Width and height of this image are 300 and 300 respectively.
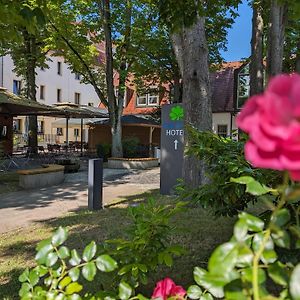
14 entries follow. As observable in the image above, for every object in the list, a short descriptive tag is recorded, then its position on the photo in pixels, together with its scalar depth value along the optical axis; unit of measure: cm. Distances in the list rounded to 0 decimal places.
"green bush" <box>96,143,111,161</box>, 1979
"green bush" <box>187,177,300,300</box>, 70
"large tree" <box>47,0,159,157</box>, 1678
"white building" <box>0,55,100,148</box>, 3236
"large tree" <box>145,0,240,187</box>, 668
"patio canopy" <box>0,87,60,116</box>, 1119
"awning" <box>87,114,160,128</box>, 2229
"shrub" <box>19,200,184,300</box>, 107
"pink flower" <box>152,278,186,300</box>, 113
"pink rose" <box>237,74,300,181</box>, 54
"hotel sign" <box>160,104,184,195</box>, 846
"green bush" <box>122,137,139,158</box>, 1909
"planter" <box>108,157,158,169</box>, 1584
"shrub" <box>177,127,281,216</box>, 217
